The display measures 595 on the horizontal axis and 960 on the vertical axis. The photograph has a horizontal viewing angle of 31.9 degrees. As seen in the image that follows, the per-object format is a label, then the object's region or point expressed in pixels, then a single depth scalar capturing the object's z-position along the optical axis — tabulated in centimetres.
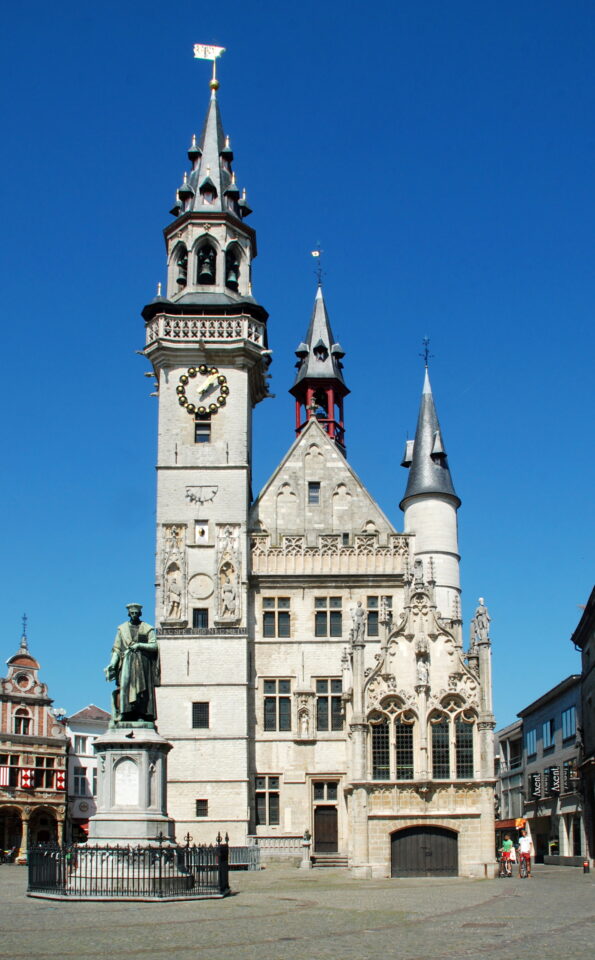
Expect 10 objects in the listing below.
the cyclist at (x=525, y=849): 3484
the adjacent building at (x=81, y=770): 6862
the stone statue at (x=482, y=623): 3947
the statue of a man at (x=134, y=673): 2377
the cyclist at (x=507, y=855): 3653
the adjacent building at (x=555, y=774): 4931
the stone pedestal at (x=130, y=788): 2259
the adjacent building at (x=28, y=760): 6362
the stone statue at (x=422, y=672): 3834
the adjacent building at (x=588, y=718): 4369
